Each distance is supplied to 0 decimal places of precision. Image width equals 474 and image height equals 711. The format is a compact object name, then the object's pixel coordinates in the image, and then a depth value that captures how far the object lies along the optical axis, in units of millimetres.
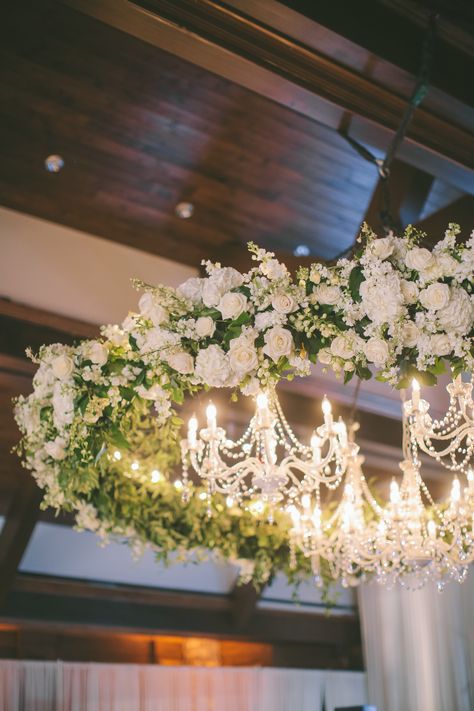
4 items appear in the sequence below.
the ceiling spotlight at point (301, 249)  6424
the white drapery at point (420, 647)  8359
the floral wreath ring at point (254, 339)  3064
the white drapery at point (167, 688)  7062
